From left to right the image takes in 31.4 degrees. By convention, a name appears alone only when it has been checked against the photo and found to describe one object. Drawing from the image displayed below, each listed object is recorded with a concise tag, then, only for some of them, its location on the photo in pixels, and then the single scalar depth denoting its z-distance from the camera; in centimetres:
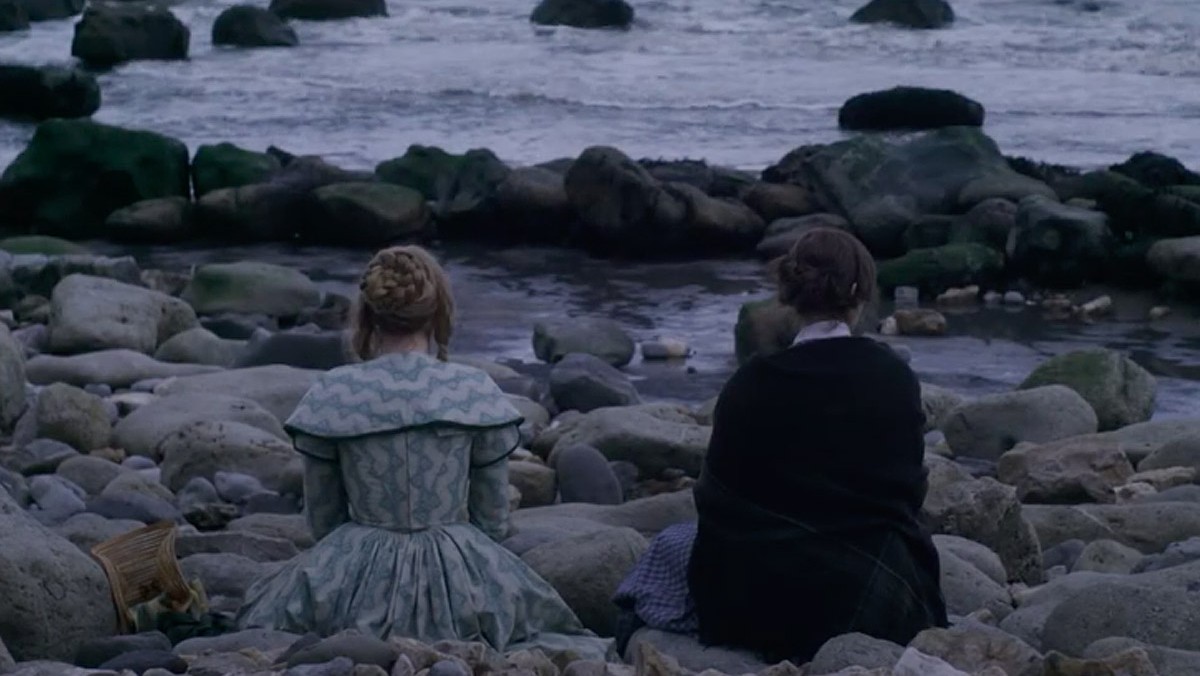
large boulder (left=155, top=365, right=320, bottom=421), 1028
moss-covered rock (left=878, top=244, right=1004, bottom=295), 1504
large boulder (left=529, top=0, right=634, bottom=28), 3591
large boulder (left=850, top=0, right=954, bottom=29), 3525
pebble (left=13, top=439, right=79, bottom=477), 875
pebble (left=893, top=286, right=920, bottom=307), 1477
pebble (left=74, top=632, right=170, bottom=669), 505
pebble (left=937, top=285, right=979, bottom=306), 1484
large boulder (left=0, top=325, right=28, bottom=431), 970
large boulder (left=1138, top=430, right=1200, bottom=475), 902
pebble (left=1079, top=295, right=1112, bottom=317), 1450
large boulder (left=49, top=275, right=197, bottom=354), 1200
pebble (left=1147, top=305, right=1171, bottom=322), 1434
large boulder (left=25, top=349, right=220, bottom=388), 1111
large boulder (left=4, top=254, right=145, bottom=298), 1420
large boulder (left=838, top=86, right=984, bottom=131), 2384
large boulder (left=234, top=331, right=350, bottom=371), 1161
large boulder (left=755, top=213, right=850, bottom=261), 1669
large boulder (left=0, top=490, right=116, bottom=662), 530
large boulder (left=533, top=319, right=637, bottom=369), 1264
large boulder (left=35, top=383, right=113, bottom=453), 950
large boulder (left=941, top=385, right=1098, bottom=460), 999
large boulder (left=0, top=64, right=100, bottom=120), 2514
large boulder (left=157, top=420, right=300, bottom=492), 868
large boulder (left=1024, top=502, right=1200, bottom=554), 752
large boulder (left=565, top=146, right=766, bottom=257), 1688
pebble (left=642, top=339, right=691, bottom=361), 1296
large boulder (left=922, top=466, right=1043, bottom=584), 706
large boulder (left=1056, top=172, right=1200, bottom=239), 1608
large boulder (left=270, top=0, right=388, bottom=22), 3784
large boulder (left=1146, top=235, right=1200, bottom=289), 1494
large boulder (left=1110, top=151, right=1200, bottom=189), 1764
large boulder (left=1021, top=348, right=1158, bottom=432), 1077
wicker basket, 569
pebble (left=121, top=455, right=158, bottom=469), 912
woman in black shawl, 510
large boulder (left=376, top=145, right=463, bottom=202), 1819
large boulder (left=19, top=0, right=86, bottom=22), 3866
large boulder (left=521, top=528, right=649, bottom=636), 609
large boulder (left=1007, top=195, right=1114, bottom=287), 1534
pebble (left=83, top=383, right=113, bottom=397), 1090
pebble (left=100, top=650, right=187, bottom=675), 455
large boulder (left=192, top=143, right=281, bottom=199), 1830
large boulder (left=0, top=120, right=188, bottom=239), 1783
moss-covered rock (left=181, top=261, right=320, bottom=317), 1387
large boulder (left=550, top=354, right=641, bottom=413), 1105
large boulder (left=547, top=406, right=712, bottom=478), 920
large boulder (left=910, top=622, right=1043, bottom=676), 430
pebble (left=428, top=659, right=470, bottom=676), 416
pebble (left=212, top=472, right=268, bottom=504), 839
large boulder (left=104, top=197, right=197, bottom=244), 1742
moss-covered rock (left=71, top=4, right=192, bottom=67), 3177
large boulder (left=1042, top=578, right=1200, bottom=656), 508
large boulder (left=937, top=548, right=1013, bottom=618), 625
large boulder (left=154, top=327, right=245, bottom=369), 1201
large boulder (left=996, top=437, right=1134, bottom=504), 860
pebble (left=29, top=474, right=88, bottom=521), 772
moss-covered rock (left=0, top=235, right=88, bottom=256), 1552
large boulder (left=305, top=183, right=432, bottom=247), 1709
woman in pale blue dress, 543
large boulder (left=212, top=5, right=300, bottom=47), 3388
